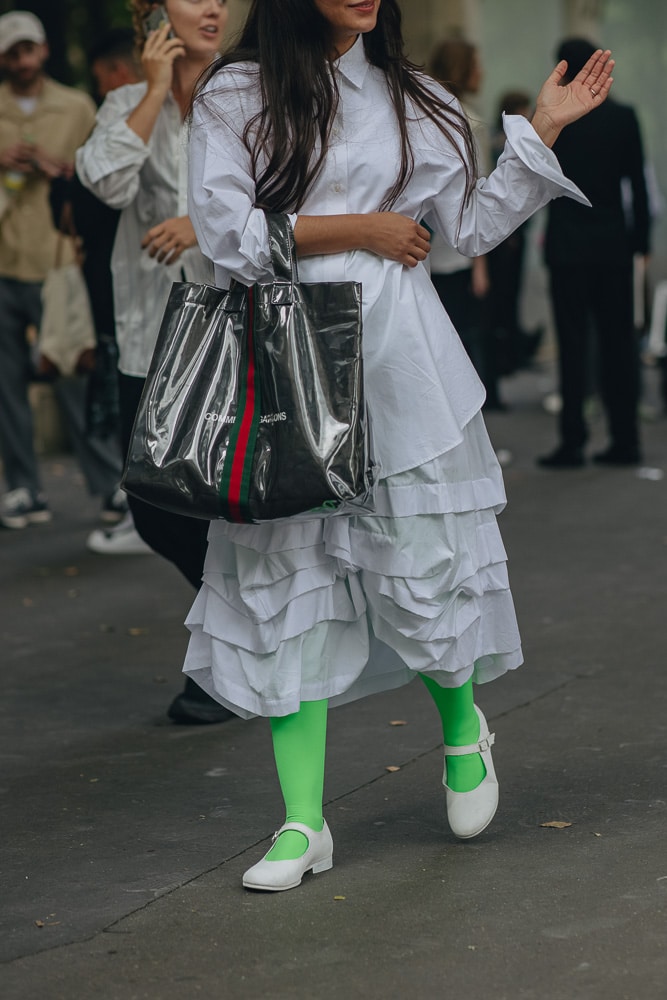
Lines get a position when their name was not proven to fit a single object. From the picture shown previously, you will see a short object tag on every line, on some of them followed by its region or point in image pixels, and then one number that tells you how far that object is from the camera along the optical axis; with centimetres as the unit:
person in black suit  1729
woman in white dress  664
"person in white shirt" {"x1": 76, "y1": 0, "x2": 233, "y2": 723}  912
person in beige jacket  1605
